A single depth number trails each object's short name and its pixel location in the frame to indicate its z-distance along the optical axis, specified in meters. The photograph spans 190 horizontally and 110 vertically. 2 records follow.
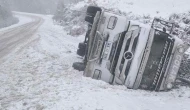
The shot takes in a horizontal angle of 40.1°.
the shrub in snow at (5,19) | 29.28
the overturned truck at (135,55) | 7.95
